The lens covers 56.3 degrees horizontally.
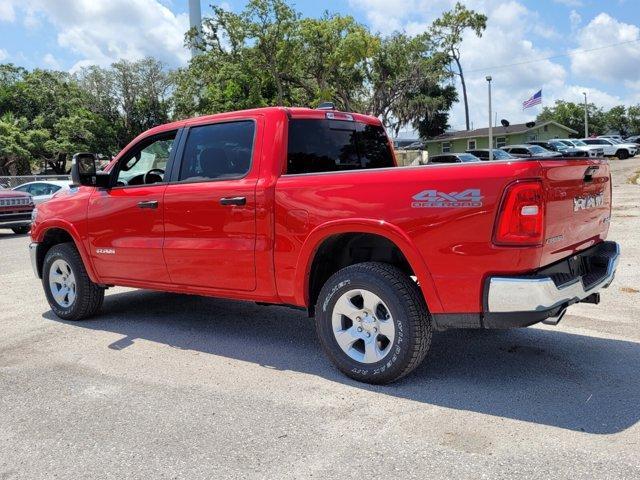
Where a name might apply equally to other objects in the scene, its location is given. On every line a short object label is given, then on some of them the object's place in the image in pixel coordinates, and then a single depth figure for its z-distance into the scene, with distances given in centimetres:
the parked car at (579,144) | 4596
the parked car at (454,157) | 2910
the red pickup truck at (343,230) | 346
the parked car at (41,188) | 1877
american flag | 3631
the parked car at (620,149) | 4759
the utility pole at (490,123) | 2289
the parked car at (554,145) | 4470
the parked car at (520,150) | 3576
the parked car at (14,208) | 1545
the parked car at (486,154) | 3094
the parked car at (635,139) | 6049
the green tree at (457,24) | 5122
